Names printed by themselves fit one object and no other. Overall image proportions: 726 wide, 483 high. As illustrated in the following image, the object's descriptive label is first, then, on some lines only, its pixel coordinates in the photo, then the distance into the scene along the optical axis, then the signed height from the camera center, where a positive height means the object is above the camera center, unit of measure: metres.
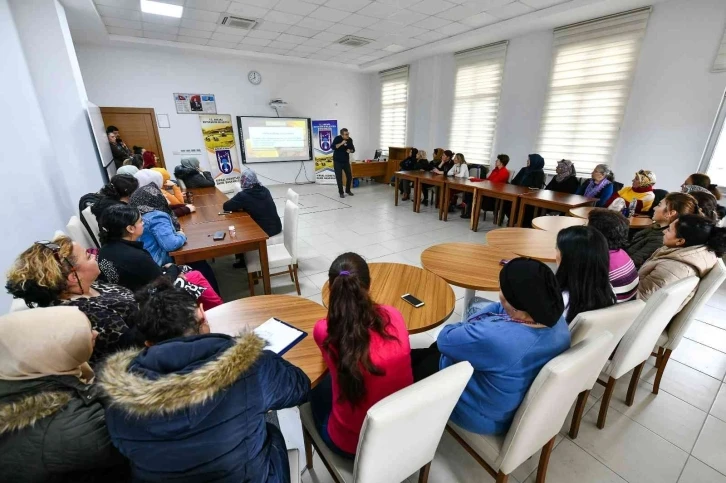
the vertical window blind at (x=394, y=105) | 8.45 +0.91
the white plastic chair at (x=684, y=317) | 1.68 -0.98
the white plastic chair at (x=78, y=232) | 2.46 -0.73
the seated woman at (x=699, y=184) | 3.14 -0.46
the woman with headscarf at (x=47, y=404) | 0.77 -0.66
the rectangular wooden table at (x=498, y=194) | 4.56 -0.81
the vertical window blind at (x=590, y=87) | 4.56 +0.80
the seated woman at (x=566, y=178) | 4.86 -0.60
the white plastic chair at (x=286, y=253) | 2.85 -1.07
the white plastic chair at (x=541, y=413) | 1.04 -0.97
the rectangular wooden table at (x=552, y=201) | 3.91 -0.78
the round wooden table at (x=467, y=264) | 1.99 -0.87
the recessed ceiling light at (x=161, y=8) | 4.48 +1.88
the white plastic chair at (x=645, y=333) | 1.48 -0.95
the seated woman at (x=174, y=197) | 3.33 -0.65
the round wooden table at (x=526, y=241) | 2.39 -0.85
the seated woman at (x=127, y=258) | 1.78 -0.67
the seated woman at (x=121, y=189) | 2.67 -0.42
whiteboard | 4.21 -0.03
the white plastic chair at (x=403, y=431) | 0.85 -0.84
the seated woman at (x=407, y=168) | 7.28 -0.69
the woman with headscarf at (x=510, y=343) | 1.06 -0.70
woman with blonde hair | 1.20 -0.59
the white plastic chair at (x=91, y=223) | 2.79 -0.73
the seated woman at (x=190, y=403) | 0.69 -0.61
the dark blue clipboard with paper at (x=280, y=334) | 1.33 -0.85
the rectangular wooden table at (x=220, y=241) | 2.38 -0.79
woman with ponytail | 1.01 -0.70
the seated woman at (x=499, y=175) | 5.62 -0.64
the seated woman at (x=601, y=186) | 4.11 -0.61
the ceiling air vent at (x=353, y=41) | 6.13 +1.92
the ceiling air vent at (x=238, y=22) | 5.05 +1.89
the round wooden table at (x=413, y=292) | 1.58 -0.87
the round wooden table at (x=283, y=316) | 1.28 -0.85
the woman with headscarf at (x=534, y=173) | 5.42 -0.58
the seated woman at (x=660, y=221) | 2.23 -0.60
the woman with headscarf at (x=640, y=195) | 3.47 -0.64
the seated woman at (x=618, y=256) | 1.67 -0.62
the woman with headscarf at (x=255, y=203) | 3.21 -0.65
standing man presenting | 7.48 -0.40
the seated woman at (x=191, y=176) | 4.99 -0.58
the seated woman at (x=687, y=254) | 1.70 -0.63
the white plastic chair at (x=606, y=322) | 1.24 -0.73
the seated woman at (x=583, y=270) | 1.38 -0.58
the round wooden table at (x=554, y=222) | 3.07 -0.84
